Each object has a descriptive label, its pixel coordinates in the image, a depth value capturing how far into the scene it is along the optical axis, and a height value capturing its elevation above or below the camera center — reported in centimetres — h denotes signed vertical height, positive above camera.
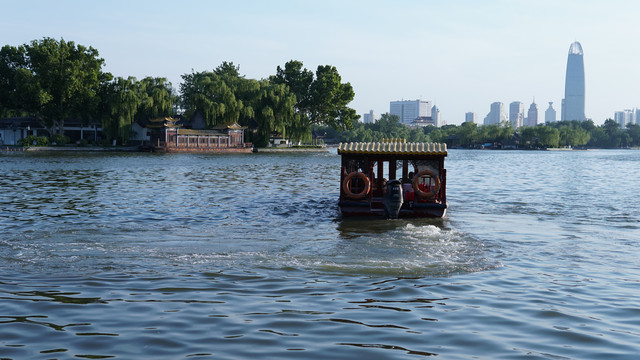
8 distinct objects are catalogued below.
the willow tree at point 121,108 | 7483 +497
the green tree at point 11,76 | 7288 +883
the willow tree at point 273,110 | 8606 +559
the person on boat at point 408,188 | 1703 -116
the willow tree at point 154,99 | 7881 +646
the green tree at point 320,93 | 9906 +938
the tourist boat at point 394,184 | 1656 -99
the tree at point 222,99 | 8231 +693
